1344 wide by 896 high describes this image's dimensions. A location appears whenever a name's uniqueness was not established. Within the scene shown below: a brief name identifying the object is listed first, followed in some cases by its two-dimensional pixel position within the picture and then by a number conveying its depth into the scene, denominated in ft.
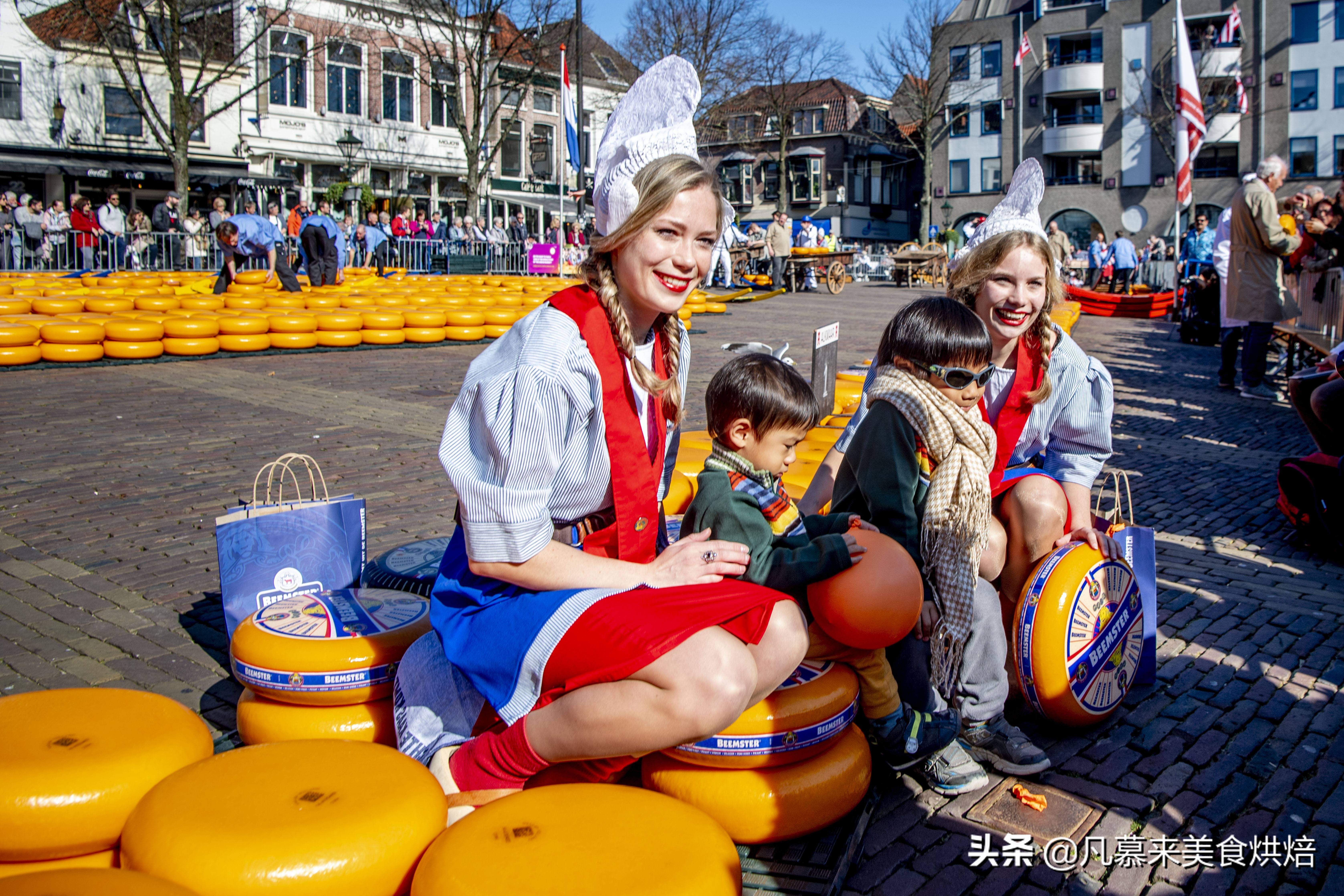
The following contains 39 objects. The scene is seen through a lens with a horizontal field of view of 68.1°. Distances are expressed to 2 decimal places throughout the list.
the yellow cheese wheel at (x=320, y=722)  8.41
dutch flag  65.62
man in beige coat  29.19
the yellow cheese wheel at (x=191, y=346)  36.65
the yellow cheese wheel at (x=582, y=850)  5.29
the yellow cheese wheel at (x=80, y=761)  6.06
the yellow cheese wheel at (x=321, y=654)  8.33
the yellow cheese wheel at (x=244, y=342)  37.76
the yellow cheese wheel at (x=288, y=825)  5.49
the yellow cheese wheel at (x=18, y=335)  32.91
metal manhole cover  8.21
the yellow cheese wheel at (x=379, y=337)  41.34
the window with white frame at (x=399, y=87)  134.21
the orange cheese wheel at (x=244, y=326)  37.78
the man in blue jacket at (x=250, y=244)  53.52
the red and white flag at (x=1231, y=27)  135.54
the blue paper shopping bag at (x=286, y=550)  10.50
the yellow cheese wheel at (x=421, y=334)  42.63
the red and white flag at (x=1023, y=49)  120.47
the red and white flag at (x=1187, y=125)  41.29
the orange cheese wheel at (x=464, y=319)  44.01
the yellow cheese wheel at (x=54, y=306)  40.11
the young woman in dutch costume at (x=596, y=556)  6.88
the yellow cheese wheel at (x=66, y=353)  34.19
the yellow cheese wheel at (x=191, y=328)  36.60
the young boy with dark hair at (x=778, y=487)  8.35
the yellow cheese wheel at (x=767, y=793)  7.64
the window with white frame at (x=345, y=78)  128.57
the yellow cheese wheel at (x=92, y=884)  4.65
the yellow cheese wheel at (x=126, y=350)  35.96
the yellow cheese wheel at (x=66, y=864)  6.13
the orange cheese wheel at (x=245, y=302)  43.96
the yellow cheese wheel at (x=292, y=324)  39.01
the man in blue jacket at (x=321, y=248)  56.54
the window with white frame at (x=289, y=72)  122.62
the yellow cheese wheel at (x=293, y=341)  39.04
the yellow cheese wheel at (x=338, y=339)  40.14
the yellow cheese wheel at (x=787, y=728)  7.62
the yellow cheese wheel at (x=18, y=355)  32.89
